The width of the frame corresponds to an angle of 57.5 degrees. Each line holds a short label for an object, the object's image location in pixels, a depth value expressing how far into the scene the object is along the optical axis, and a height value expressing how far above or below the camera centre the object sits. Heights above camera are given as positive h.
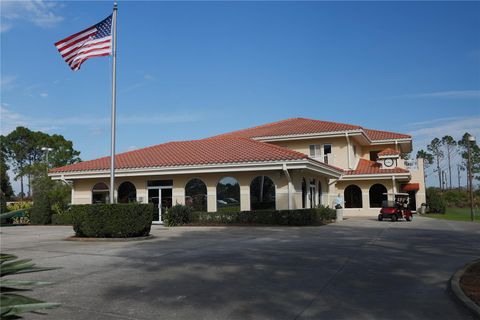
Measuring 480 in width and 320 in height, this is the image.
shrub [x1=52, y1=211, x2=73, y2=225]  25.16 -0.76
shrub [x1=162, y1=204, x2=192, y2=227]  22.28 -0.62
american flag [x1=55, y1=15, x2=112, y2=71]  15.70 +5.82
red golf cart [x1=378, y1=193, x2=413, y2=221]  26.42 -0.83
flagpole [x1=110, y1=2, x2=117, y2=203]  16.12 +4.69
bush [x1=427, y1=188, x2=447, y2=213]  37.24 -0.63
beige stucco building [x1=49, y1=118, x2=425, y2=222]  22.38 +1.60
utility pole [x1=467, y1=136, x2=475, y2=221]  26.53 +1.61
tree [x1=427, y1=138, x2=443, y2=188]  92.89 +10.31
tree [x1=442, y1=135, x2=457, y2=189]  90.31 +11.32
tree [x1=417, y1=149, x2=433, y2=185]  93.62 +8.08
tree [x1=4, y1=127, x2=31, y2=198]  69.94 +9.76
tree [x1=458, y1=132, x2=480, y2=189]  75.81 +6.39
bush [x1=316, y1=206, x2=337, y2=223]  23.98 -0.84
